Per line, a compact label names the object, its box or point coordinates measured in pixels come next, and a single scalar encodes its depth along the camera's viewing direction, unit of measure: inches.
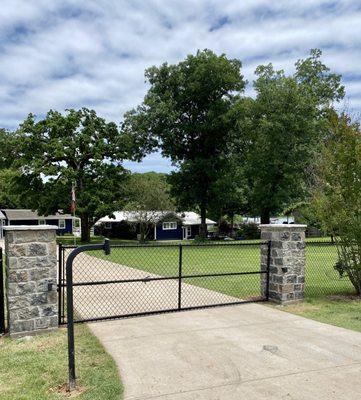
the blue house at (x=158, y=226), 1575.7
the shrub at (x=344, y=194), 348.8
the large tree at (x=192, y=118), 1269.7
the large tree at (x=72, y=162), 1194.0
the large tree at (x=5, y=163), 1984.5
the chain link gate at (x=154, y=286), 309.0
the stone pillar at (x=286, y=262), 326.3
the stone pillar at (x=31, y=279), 232.8
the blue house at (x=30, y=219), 1866.4
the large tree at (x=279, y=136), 1151.6
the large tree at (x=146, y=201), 1411.7
